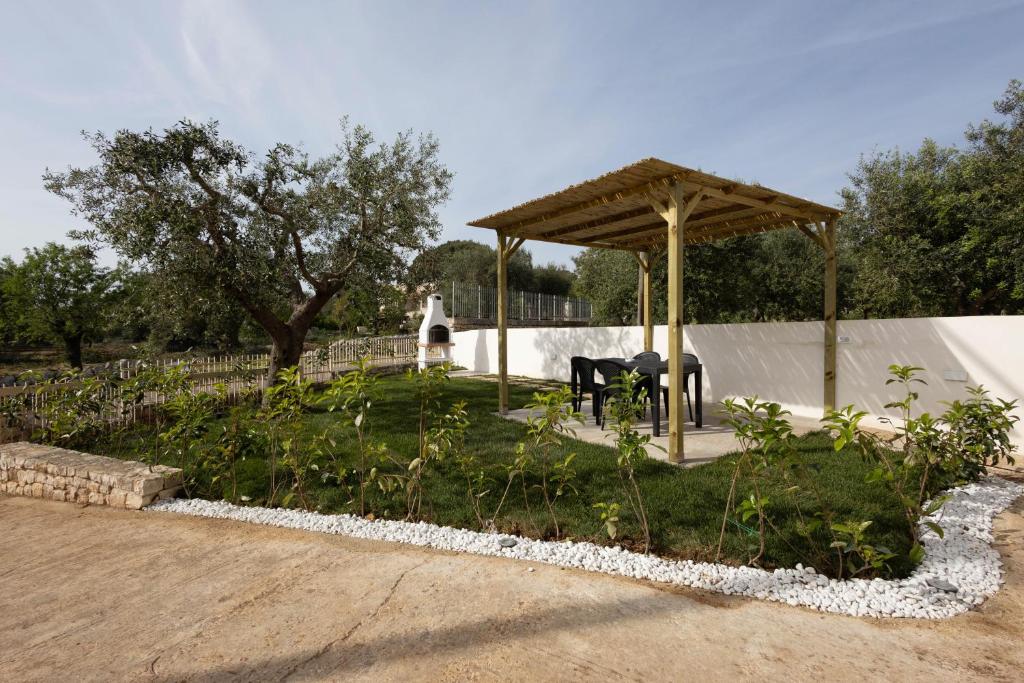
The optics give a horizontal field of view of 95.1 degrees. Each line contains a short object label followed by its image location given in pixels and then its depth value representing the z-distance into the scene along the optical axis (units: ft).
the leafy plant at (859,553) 8.11
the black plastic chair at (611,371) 20.21
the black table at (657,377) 18.34
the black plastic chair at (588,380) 21.04
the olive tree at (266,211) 21.48
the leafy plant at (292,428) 13.07
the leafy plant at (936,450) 8.46
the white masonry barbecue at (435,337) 48.16
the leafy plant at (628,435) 10.24
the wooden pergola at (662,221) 15.52
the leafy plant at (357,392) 11.89
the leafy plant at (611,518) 9.61
